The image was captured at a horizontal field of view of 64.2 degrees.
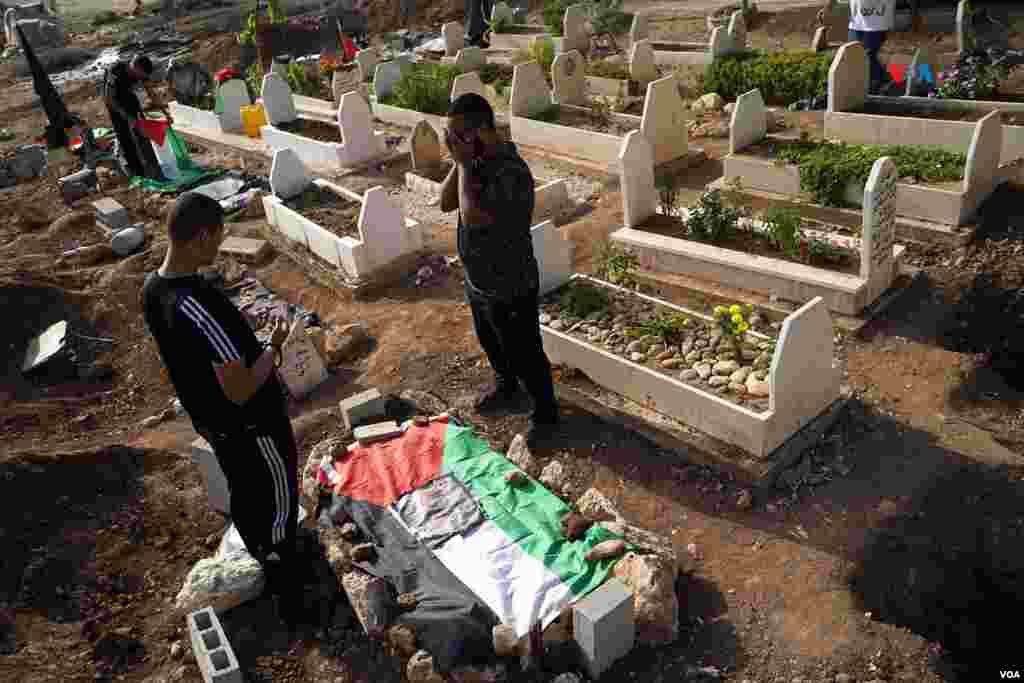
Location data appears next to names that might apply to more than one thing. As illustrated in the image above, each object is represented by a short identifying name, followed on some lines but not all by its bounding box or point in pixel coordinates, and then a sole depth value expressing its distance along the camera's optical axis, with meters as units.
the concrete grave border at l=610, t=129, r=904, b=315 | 6.50
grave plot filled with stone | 5.43
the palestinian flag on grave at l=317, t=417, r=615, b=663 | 4.21
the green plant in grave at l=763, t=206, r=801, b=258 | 6.88
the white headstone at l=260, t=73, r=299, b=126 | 13.05
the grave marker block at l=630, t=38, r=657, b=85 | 13.13
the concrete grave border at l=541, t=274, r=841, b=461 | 4.97
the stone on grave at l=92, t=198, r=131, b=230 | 11.02
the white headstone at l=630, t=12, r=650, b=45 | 15.27
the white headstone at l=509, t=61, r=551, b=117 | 11.74
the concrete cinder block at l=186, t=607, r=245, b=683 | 3.81
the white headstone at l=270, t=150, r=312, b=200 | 9.91
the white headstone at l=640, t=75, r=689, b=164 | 9.67
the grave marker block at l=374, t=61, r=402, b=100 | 14.24
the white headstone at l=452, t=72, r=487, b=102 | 12.28
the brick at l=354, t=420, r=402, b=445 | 5.40
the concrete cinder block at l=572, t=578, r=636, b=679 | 3.78
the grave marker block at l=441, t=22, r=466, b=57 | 17.52
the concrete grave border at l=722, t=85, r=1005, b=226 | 7.31
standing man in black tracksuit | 3.63
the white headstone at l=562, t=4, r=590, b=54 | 15.74
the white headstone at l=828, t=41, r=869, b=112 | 9.42
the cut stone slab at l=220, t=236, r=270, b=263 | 9.45
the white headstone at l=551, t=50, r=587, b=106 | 12.12
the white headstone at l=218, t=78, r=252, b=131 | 14.34
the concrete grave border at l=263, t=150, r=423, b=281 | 8.33
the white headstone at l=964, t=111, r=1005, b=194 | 7.29
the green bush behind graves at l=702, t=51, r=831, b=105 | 11.16
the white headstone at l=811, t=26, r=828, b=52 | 12.98
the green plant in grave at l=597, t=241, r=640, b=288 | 6.96
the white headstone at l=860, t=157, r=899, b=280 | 6.21
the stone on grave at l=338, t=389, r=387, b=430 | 5.75
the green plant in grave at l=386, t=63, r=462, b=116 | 13.06
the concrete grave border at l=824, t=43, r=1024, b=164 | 8.42
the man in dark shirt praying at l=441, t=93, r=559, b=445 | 4.93
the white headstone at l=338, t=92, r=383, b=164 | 11.49
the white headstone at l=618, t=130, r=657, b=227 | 7.88
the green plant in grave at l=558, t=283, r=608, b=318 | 6.50
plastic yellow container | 13.91
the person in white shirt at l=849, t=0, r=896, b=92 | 9.95
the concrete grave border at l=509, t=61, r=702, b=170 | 9.75
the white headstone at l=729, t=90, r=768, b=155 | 9.07
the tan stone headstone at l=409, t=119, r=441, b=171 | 10.88
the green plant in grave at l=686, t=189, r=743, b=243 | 7.42
